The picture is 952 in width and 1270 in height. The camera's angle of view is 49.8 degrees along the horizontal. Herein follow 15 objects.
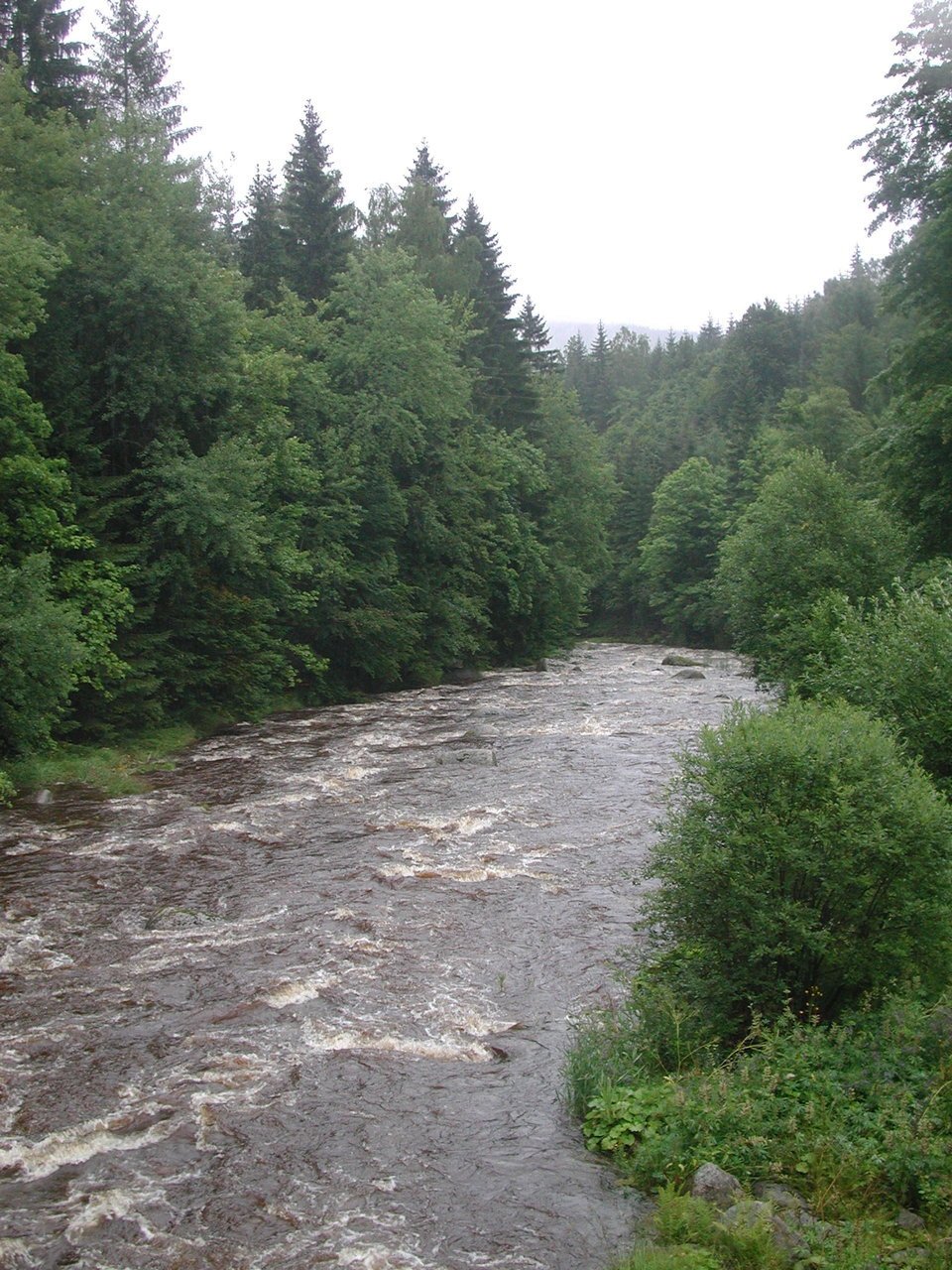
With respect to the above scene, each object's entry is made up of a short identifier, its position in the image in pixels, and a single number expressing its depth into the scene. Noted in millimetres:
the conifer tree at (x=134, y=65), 37031
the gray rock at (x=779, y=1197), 6392
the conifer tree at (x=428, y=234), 49188
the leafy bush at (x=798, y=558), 25312
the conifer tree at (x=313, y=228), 44062
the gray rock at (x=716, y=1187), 6508
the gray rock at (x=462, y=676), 41384
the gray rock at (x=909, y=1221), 6066
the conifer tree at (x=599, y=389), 116375
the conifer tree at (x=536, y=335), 62844
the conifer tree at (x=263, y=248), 42656
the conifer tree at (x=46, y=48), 29656
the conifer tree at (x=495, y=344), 50750
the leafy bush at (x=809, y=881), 8281
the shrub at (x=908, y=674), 11539
